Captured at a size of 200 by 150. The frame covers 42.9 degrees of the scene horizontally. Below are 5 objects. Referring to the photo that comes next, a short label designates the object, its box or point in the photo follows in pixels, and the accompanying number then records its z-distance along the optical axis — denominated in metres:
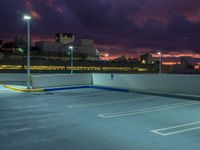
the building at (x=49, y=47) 76.56
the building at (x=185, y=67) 67.45
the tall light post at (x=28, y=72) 20.48
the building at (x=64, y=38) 96.75
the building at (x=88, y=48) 82.94
